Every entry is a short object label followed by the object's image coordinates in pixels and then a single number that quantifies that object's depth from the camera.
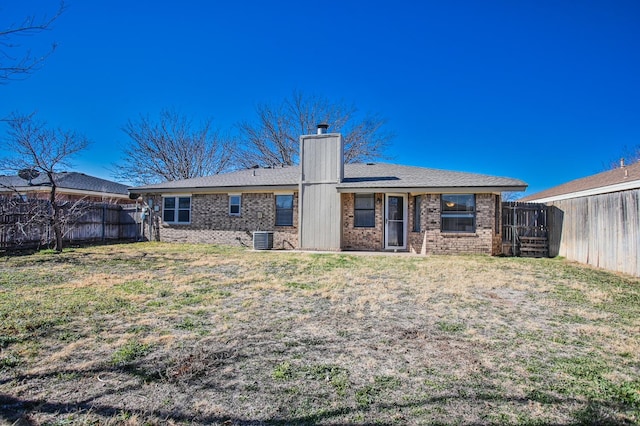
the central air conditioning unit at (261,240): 13.02
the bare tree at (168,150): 25.84
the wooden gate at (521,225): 11.79
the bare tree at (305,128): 26.91
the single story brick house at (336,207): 11.60
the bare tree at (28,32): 3.88
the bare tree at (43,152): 11.53
